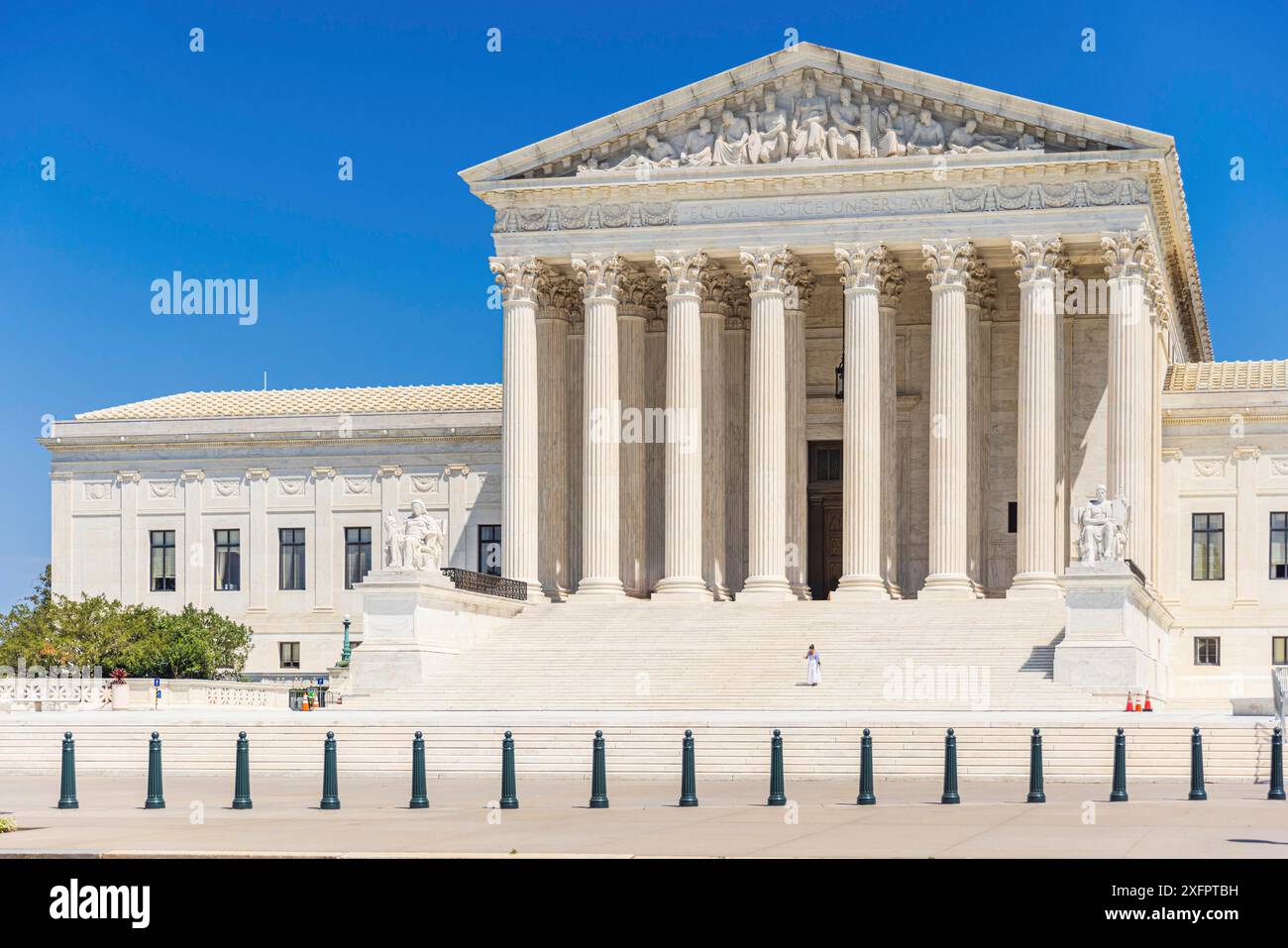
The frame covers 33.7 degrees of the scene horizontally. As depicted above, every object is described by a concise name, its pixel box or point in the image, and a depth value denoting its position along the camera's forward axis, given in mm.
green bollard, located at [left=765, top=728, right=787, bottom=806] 31422
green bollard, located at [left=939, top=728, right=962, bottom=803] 31531
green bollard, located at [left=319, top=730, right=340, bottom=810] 30766
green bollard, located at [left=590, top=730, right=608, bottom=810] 31031
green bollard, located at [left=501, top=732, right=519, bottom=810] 31000
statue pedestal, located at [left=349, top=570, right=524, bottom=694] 57344
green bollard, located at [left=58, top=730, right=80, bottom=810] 31422
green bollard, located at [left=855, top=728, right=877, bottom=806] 31641
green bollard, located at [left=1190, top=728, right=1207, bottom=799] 32625
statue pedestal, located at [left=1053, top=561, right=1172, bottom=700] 52875
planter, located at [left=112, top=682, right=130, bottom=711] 60000
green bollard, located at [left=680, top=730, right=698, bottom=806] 31109
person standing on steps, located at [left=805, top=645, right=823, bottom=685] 54844
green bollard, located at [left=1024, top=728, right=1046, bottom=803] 31766
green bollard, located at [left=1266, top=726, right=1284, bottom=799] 32719
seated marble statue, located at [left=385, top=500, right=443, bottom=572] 59062
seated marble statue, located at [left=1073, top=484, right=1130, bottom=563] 55125
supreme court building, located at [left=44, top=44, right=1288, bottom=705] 63781
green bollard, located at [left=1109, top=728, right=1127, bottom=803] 32372
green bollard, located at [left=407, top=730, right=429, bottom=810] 30891
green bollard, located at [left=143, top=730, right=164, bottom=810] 31172
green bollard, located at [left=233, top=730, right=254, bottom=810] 30844
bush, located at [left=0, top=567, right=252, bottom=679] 72188
